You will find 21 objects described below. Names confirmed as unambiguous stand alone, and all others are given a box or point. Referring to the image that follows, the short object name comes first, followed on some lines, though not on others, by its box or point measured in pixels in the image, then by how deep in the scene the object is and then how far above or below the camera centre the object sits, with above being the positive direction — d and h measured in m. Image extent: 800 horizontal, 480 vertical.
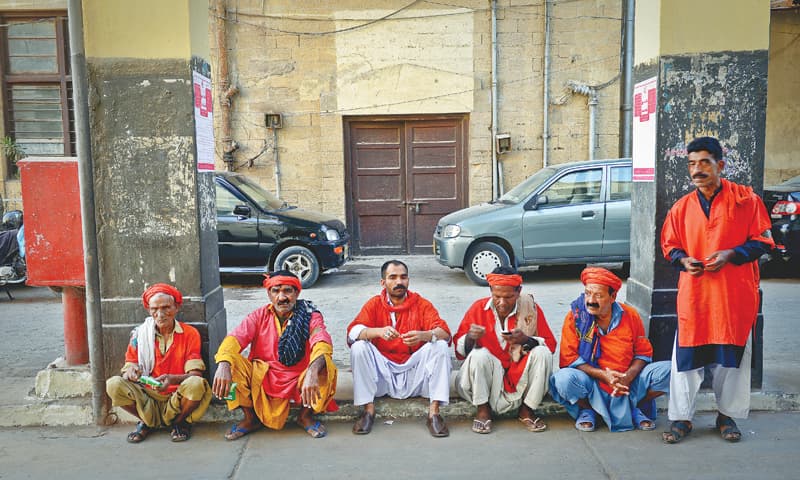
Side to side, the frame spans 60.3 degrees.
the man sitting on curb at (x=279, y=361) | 4.30 -1.14
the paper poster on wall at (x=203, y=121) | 4.63 +0.42
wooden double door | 11.95 +0.12
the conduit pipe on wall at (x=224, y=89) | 11.53 +1.57
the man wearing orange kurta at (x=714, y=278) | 3.94 -0.59
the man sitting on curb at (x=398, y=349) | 4.46 -1.12
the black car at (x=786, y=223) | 9.03 -0.63
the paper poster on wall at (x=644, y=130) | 4.70 +0.33
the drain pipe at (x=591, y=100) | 11.72 +1.32
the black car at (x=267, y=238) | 9.27 -0.76
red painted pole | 5.14 -1.09
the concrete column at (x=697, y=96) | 4.55 +0.54
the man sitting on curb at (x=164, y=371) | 4.27 -1.18
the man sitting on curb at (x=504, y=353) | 4.38 -1.12
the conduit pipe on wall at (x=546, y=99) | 11.59 +1.36
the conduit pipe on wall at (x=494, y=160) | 11.61 +0.32
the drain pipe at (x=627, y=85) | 11.66 +1.57
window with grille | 11.48 +1.69
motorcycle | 8.90 -0.97
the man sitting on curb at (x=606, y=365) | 4.27 -1.17
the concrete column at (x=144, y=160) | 4.47 +0.16
